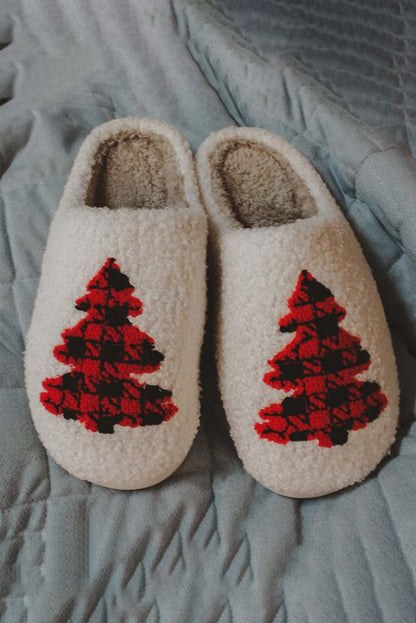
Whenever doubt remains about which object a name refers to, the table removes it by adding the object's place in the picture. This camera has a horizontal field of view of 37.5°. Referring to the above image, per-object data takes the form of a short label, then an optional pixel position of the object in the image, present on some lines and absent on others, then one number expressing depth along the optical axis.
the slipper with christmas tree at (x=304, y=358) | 0.60
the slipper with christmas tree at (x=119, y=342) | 0.58
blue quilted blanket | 0.56
